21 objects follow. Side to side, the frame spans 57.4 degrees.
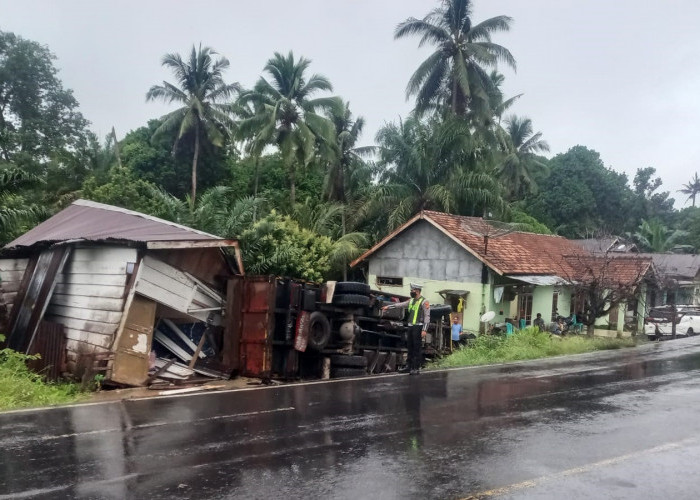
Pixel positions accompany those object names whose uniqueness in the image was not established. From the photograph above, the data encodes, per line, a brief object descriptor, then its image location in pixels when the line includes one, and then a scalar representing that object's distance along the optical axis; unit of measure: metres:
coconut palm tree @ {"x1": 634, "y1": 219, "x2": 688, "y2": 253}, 46.22
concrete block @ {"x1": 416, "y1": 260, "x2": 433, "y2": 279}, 23.80
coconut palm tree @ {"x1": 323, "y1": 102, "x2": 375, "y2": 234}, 34.59
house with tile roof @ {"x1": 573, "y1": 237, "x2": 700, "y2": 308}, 27.78
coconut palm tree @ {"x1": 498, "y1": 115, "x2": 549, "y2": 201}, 49.00
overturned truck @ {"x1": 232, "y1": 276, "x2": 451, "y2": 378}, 12.78
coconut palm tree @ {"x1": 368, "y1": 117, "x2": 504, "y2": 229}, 30.05
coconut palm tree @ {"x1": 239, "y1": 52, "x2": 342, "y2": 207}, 33.16
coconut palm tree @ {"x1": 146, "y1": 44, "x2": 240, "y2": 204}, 35.06
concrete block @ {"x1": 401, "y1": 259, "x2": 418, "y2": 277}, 24.17
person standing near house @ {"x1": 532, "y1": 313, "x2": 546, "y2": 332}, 23.26
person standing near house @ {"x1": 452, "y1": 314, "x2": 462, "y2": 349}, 18.89
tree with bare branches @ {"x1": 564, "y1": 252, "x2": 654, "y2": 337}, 21.88
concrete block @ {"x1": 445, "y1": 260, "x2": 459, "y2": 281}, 22.94
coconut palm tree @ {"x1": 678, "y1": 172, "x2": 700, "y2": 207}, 91.31
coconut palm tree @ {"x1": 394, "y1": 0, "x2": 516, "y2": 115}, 31.91
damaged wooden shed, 11.31
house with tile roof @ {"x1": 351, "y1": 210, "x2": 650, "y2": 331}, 22.34
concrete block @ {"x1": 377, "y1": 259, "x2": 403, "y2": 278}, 24.69
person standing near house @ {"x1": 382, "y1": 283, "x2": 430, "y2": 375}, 13.37
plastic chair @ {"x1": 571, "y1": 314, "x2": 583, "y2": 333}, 25.87
